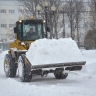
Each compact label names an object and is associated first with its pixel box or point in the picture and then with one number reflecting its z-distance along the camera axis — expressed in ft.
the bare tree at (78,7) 115.85
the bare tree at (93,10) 101.39
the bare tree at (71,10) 113.41
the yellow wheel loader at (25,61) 48.26
